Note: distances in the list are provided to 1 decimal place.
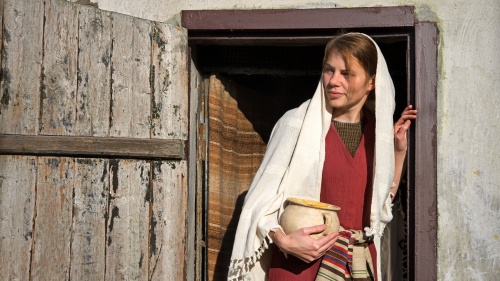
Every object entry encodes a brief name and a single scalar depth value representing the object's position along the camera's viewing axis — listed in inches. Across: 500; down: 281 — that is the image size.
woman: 131.0
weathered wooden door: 131.3
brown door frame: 139.6
